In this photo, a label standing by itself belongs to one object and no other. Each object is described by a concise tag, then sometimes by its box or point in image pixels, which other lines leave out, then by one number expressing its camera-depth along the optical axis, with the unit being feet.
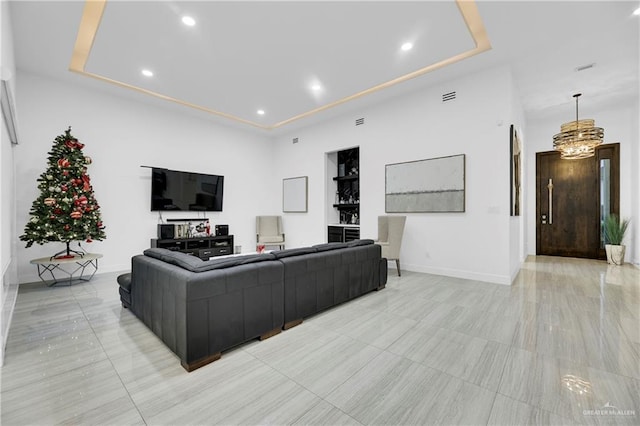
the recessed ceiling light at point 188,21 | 10.18
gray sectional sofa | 6.24
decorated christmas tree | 12.55
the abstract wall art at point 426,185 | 14.88
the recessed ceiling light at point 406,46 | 11.85
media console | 17.28
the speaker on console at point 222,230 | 20.48
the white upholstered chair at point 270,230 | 22.47
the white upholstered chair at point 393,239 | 15.05
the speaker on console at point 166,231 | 17.47
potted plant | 18.02
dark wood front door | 19.80
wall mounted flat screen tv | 17.97
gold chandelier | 15.53
